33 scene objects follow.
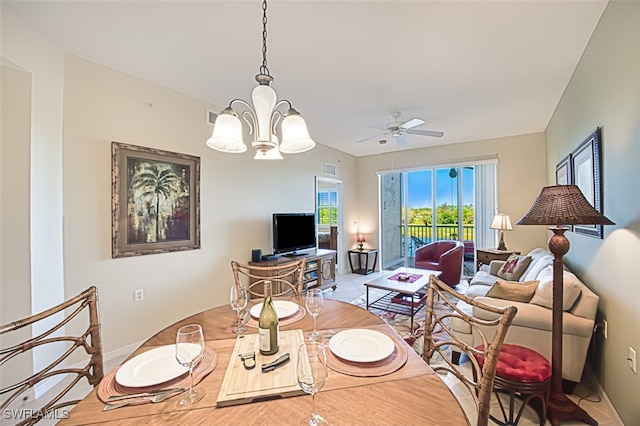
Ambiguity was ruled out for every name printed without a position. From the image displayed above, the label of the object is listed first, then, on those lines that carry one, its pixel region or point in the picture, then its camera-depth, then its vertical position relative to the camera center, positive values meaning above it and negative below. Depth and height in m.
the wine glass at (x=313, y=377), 0.82 -0.48
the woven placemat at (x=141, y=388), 0.95 -0.59
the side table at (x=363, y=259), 6.29 -0.98
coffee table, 3.42 -0.88
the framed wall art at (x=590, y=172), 2.19 +0.38
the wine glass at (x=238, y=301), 1.42 -0.43
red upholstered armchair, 4.68 -0.78
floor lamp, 1.77 -0.23
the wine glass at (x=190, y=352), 0.93 -0.45
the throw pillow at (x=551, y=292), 2.06 -0.58
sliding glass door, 5.80 +0.12
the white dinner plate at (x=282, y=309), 1.61 -0.55
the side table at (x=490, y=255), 4.58 -0.65
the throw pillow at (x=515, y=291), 2.30 -0.62
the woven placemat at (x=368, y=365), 1.05 -0.57
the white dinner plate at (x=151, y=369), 0.99 -0.57
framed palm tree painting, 2.72 +0.17
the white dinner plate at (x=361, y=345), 1.13 -0.55
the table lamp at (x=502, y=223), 4.55 -0.12
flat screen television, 4.21 -0.25
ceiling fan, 3.72 +1.16
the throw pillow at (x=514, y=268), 3.51 -0.67
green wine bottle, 1.16 -0.48
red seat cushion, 1.72 -0.95
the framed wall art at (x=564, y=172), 3.09 +0.53
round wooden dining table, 0.83 -0.59
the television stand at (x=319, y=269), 4.55 -0.89
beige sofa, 2.00 -0.80
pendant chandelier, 1.46 +0.47
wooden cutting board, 0.92 -0.58
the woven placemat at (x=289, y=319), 1.50 -0.57
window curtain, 5.44 +0.23
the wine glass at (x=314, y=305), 1.35 -0.42
